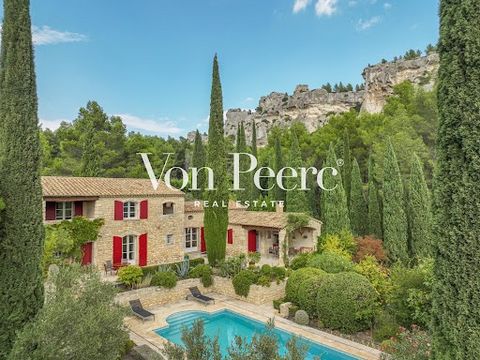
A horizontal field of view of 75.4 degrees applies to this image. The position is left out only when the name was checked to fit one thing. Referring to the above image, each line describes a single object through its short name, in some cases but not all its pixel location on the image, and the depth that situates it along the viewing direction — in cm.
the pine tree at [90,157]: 2734
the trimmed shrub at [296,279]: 1395
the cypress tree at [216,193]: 1939
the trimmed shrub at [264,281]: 1549
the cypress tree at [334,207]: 2277
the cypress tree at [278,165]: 3158
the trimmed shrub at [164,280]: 1570
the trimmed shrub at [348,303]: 1165
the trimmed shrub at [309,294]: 1295
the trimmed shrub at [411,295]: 927
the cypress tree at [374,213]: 2424
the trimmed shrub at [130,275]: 1524
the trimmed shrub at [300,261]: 1819
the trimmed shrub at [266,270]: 1596
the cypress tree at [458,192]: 500
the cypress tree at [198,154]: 3864
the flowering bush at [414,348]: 604
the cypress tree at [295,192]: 2791
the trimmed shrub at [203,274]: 1720
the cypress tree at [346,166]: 2755
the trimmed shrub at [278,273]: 1598
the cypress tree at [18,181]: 727
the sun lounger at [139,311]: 1318
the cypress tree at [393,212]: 2077
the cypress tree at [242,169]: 3469
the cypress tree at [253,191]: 3462
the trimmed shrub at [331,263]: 1494
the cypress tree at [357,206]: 2553
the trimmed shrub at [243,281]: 1573
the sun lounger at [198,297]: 1537
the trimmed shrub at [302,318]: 1272
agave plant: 1742
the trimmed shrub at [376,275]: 1248
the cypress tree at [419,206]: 2084
